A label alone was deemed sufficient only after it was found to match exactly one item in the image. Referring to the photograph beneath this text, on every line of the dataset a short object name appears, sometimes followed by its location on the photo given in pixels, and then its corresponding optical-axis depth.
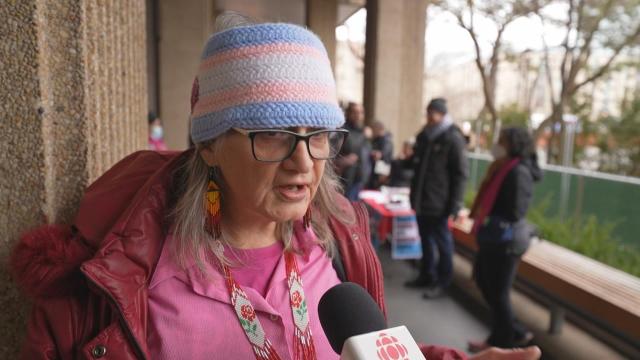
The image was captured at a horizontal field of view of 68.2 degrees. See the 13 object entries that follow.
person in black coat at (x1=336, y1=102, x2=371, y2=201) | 6.17
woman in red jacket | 1.05
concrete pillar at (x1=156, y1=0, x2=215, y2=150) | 9.66
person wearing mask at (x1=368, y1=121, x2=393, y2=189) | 7.70
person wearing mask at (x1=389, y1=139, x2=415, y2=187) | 7.18
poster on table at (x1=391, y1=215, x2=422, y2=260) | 5.58
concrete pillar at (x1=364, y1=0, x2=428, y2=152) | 8.78
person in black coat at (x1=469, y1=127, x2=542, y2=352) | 3.74
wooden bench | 3.31
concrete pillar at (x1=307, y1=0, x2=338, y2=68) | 11.32
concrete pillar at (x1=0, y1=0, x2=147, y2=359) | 1.18
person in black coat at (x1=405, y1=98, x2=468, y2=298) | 4.84
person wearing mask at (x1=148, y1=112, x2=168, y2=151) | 6.62
